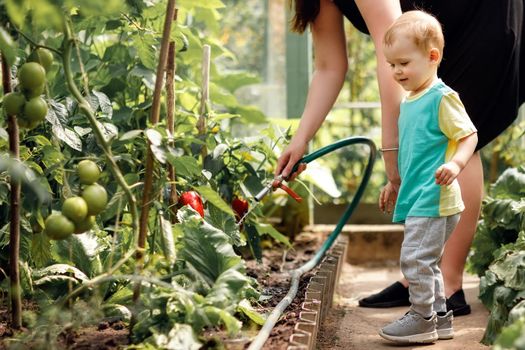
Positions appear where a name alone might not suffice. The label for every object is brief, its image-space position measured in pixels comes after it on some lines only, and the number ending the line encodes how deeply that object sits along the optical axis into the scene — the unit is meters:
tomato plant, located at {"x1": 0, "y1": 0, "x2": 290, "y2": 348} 1.88
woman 2.98
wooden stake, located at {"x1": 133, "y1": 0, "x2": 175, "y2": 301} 1.99
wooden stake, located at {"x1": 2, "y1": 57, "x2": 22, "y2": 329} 2.03
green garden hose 2.14
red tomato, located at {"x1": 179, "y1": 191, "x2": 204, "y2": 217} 2.54
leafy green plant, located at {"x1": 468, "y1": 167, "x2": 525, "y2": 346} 2.41
